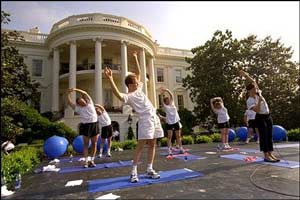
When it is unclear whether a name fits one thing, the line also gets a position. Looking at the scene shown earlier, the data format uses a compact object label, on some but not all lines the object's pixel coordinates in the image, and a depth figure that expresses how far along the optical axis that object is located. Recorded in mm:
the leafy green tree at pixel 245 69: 18438
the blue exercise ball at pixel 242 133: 11203
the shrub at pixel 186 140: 12181
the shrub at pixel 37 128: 14375
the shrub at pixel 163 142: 11682
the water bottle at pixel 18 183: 3683
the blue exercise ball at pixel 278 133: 9977
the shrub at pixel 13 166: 3742
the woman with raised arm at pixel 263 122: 4855
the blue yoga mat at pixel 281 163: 4266
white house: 20234
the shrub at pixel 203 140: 12591
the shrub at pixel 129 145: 10914
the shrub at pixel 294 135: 11164
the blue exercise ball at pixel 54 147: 7465
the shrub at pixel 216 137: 13117
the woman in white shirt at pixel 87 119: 5581
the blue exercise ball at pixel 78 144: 8695
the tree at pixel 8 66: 3971
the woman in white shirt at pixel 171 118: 6816
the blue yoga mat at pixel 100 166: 5056
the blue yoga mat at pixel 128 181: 3347
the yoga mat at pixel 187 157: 5748
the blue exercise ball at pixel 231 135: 11761
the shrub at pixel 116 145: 10337
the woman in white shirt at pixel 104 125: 7559
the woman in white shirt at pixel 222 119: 7434
